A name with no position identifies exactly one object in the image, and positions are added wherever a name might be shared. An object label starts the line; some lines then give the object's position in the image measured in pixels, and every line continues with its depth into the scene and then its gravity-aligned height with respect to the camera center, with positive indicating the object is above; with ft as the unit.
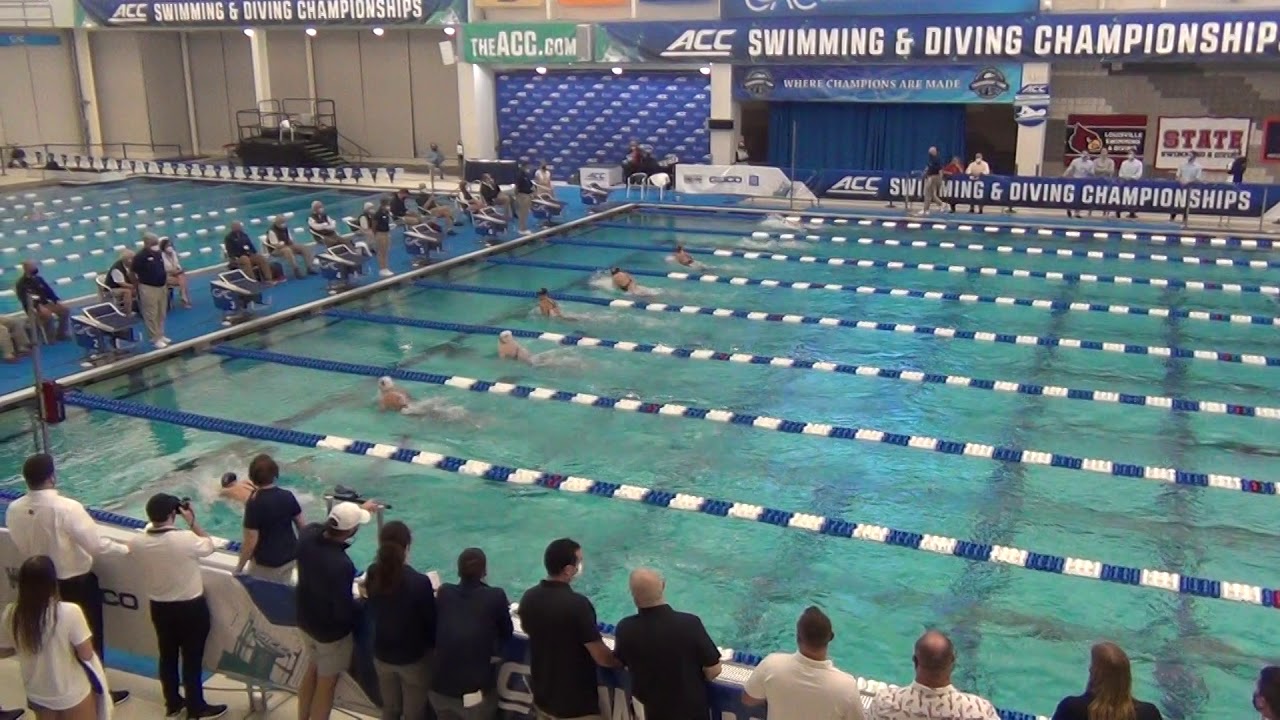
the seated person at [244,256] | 42.73 -6.32
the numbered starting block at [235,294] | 39.75 -7.20
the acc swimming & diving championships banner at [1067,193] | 58.90 -6.31
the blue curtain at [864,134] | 75.82 -3.62
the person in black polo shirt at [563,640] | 12.62 -6.19
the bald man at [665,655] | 12.07 -6.09
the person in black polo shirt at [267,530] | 15.46 -6.02
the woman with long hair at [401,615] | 13.17 -6.17
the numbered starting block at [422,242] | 50.96 -6.96
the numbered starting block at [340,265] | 45.09 -7.05
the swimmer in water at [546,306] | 40.50 -7.85
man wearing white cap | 13.83 -6.23
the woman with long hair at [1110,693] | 10.34 -5.63
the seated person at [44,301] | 35.01 -6.80
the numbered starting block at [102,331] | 34.22 -7.26
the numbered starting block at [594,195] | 68.33 -6.61
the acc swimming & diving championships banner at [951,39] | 63.21 +2.55
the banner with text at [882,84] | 70.23 -0.13
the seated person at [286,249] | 47.57 -6.73
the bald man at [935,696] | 10.66 -5.84
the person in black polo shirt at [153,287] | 35.70 -6.20
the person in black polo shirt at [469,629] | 13.07 -6.26
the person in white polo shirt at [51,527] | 14.85 -5.70
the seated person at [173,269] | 39.93 -6.43
